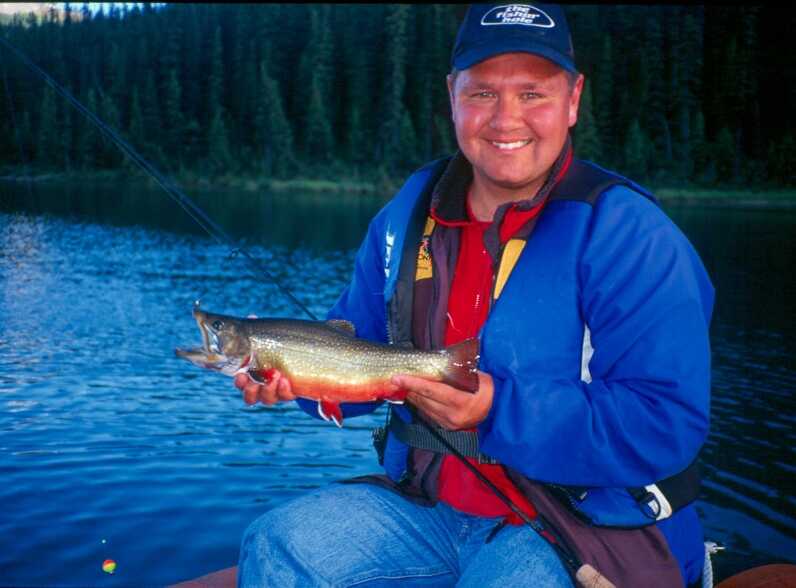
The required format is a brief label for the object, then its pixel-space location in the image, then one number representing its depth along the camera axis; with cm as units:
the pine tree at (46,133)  5588
